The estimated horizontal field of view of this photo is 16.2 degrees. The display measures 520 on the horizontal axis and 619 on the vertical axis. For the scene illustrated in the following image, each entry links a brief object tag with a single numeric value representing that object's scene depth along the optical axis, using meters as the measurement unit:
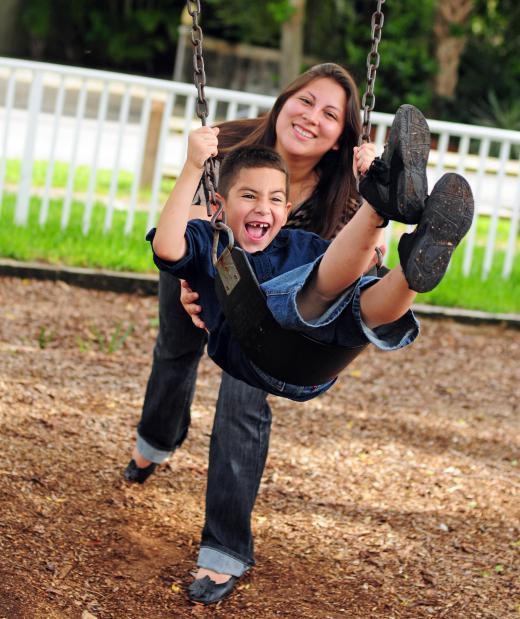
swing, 4.09
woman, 4.98
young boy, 3.93
